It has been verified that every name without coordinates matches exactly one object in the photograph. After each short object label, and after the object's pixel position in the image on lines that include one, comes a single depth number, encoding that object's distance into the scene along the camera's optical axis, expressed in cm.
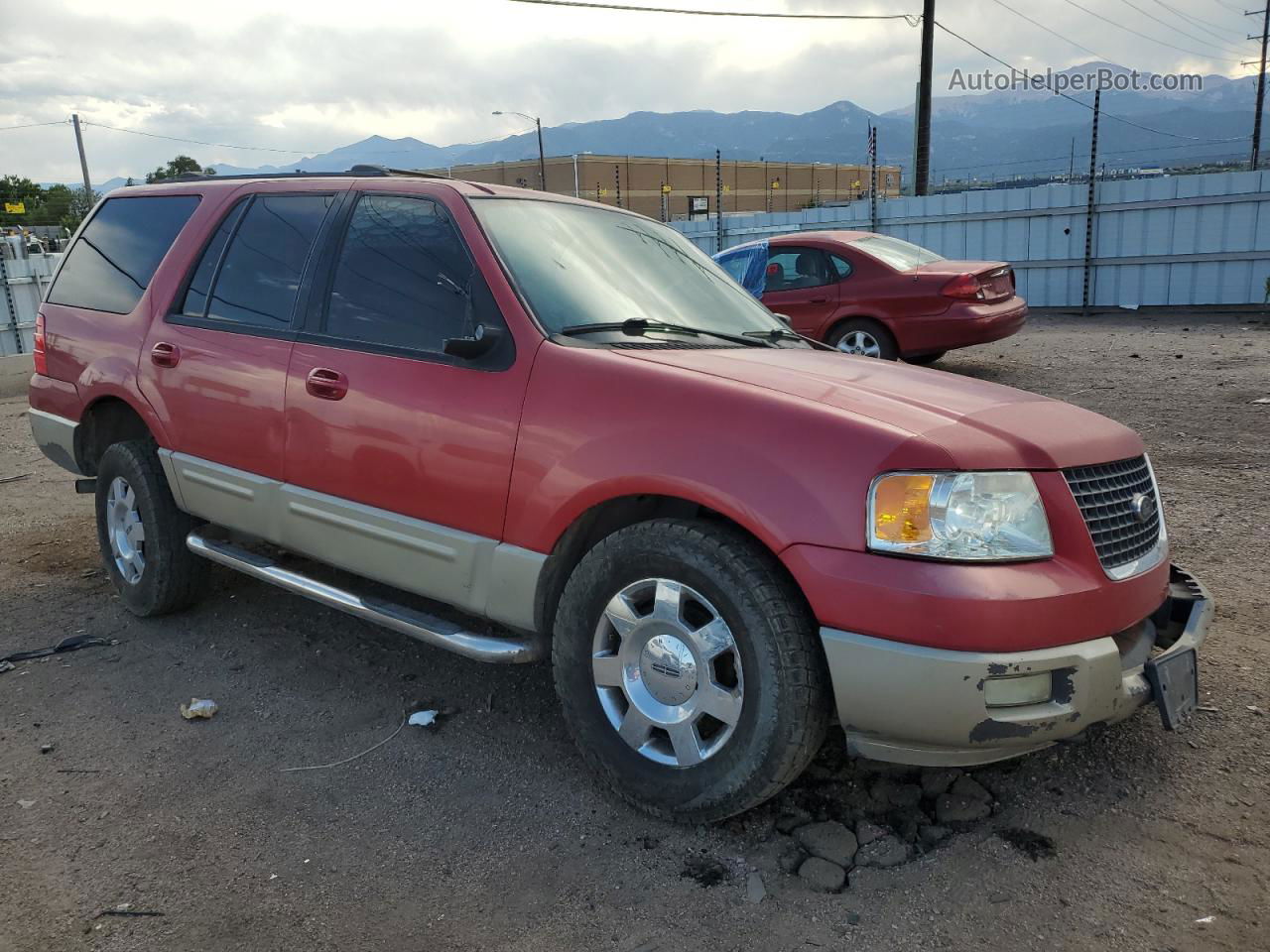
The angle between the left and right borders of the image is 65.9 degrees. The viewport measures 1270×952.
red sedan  1017
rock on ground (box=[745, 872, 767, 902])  257
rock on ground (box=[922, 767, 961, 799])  306
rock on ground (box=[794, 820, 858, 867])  274
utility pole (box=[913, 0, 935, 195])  2117
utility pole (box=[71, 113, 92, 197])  4894
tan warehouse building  6279
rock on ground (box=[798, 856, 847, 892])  261
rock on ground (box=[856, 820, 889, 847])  282
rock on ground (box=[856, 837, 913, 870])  271
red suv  249
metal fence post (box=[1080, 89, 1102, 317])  1587
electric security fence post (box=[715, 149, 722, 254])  2078
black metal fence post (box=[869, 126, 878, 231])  1667
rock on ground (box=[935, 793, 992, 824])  292
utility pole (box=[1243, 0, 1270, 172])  3372
